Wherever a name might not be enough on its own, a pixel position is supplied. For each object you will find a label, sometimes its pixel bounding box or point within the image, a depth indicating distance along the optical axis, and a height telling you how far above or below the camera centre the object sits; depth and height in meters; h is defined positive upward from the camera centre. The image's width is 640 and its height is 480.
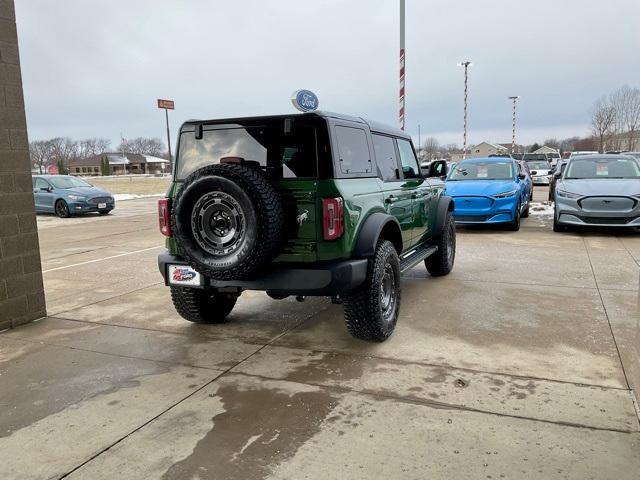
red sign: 27.06 +3.73
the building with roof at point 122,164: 114.38 +2.61
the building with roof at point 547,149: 97.81 +2.66
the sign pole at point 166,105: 27.06 +3.67
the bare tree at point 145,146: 132.62 +7.48
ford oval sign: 3.99 +0.55
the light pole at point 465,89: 35.02 +5.21
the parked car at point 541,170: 27.64 -0.38
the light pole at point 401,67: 13.96 +2.71
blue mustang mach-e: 10.74 -0.59
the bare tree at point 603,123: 44.47 +3.33
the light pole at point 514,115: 45.72 +4.32
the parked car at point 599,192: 9.58 -0.59
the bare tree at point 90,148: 126.06 +7.11
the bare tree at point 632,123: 44.00 +3.18
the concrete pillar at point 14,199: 4.88 -0.19
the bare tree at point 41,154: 106.19 +5.04
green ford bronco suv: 3.76 -0.34
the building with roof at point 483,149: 122.04 +3.92
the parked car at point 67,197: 17.38 -0.67
